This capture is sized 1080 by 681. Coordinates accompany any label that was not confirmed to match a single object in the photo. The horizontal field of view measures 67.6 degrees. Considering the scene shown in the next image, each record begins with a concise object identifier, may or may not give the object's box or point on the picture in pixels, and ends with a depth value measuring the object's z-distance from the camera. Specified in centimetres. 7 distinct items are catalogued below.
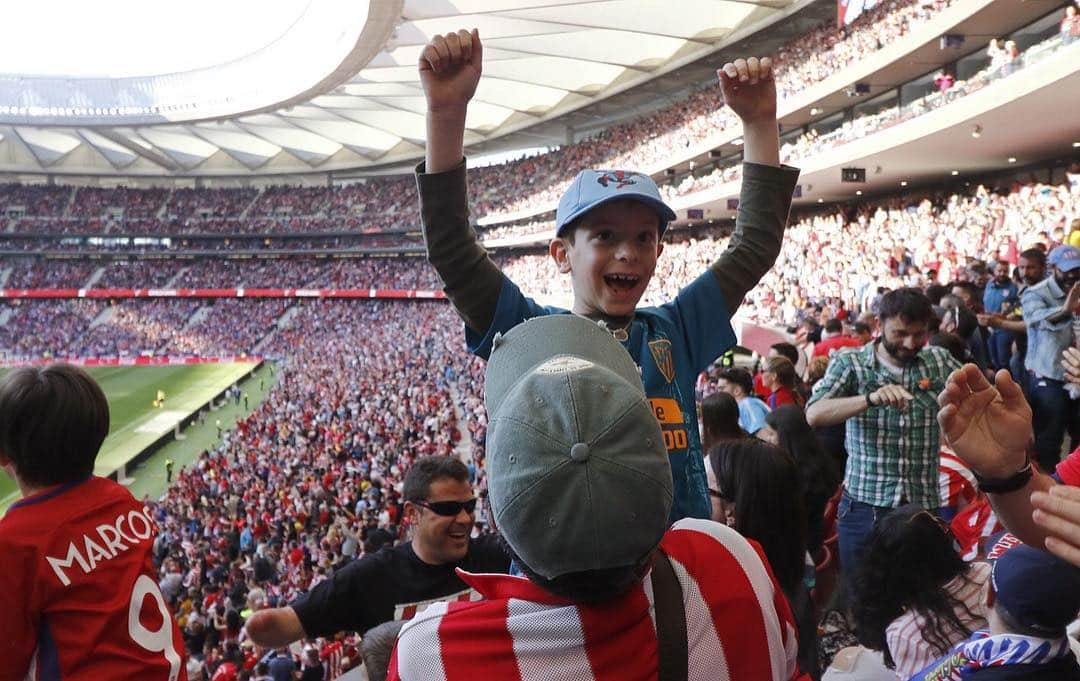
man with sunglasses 267
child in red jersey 183
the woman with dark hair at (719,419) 388
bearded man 388
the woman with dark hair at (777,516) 281
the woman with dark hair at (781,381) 574
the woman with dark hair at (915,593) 287
